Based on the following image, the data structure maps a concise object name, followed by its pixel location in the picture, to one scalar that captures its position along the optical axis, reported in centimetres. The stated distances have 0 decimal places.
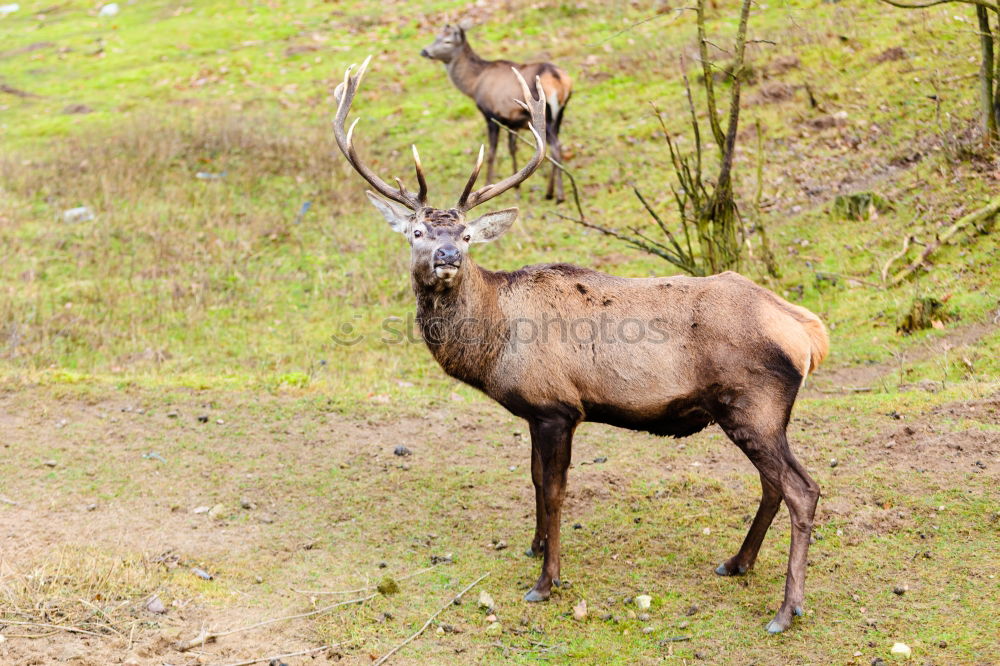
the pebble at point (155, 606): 1177
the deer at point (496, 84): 3078
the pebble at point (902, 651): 1048
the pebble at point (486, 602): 1233
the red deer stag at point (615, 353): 1194
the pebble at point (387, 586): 1250
